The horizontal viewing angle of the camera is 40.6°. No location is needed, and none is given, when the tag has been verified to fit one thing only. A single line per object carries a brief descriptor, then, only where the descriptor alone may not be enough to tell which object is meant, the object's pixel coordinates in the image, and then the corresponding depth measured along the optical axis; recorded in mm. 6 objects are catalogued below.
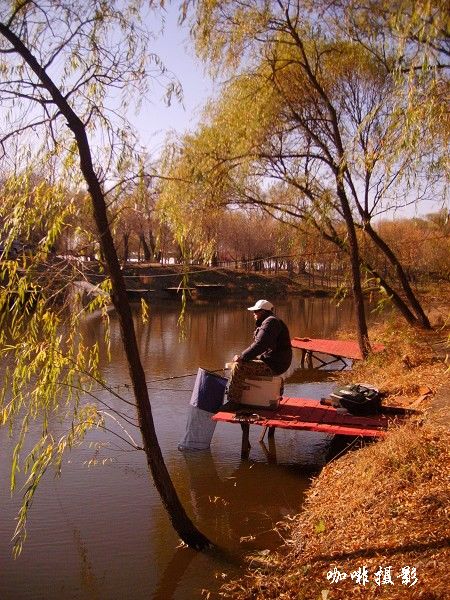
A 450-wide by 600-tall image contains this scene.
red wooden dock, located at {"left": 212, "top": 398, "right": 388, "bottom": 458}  6863
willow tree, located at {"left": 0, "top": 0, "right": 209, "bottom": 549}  4359
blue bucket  7884
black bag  7398
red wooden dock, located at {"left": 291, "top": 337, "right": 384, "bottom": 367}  13492
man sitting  7523
